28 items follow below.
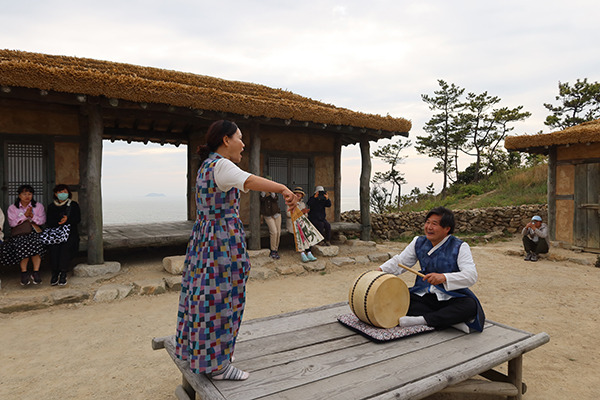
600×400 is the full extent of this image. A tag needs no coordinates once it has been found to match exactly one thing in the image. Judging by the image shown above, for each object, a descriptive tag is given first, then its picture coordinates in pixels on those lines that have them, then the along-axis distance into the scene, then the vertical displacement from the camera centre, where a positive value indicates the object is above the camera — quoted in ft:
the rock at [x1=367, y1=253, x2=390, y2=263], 26.17 -4.75
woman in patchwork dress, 6.79 -1.60
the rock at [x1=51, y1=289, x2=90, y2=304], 16.05 -4.69
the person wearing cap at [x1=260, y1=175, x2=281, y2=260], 24.50 -1.84
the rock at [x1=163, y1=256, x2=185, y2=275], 19.99 -4.12
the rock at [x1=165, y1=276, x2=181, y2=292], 18.60 -4.73
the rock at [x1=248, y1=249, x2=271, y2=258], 24.00 -4.15
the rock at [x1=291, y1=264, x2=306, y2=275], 22.61 -4.85
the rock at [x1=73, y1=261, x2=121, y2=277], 19.04 -4.21
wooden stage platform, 6.59 -3.48
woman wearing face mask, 17.83 -1.85
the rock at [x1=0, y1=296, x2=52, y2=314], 14.99 -4.75
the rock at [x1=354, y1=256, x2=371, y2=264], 25.35 -4.78
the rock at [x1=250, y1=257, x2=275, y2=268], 22.81 -4.52
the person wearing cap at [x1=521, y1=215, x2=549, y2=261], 27.09 -3.61
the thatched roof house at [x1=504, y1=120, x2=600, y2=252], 27.84 +0.77
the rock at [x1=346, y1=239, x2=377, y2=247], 29.19 -4.21
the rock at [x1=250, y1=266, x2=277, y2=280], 21.20 -4.82
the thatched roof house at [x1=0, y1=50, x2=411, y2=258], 17.90 +4.24
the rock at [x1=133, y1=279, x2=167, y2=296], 17.85 -4.75
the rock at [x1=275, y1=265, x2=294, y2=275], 22.13 -4.80
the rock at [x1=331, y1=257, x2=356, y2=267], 24.40 -4.72
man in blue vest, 9.09 -2.19
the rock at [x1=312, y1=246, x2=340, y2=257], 25.59 -4.23
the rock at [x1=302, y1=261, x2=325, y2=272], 23.21 -4.81
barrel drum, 8.95 -2.66
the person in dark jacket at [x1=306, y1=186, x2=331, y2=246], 26.32 -1.38
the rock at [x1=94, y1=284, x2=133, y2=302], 16.84 -4.75
